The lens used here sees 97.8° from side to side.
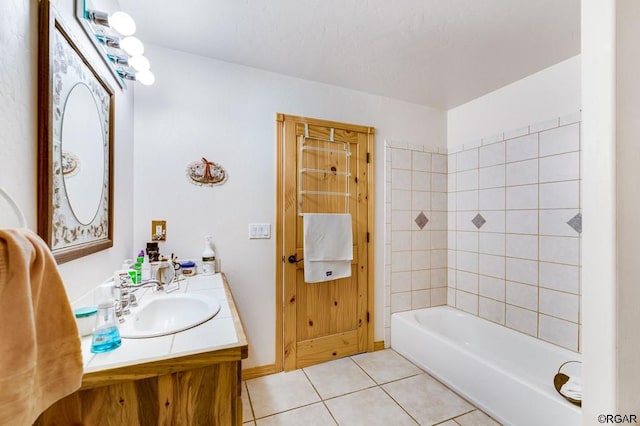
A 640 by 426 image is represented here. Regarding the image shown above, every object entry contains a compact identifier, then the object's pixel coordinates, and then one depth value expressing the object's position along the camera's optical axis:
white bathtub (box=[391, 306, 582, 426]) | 1.52
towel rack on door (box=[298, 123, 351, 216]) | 2.25
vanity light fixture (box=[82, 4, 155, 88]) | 1.15
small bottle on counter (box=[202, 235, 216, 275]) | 1.89
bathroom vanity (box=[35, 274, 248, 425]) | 0.77
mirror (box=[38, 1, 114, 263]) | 0.86
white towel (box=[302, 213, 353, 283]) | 2.20
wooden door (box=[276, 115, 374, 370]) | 2.21
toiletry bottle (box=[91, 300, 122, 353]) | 0.86
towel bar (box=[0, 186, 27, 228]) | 0.53
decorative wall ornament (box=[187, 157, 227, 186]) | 1.95
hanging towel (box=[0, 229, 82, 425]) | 0.47
